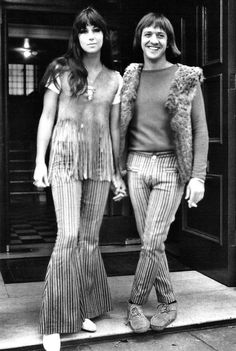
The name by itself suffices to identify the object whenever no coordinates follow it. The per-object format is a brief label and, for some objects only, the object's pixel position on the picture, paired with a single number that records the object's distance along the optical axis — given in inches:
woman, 116.8
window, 558.6
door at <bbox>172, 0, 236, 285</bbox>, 158.2
